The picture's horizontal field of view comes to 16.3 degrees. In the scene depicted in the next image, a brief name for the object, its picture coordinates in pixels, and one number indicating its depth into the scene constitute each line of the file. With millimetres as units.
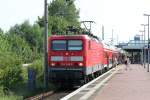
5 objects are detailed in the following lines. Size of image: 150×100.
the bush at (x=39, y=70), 37200
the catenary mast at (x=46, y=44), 30281
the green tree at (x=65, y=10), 97594
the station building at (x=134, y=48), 138900
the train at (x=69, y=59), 30125
